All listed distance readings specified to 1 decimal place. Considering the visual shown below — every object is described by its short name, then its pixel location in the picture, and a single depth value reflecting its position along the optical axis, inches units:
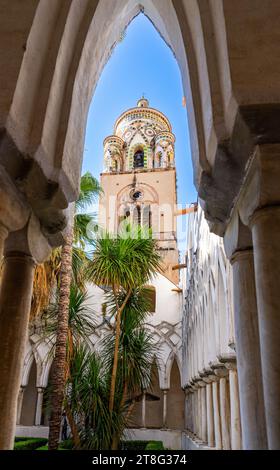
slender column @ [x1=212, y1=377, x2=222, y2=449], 336.8
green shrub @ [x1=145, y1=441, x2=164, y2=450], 460.6
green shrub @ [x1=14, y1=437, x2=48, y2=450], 484.7
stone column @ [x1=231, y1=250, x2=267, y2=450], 98.0
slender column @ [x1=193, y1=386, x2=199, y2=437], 557.1
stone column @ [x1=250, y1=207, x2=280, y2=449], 76.7
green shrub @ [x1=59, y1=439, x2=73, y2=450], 396.4
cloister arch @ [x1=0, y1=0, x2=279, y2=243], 95.1
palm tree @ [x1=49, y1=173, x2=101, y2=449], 275.5
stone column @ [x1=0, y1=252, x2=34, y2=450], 103.8
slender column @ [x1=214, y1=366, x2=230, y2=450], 314.7
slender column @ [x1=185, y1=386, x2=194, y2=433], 638.5
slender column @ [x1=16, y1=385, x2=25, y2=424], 682.3
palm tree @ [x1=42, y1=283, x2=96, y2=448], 325.4
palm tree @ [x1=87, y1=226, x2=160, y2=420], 381.1
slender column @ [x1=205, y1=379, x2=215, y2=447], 400.8
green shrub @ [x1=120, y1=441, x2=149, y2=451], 502.3
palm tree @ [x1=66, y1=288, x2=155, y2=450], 324.8
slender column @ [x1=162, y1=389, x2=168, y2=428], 714.3
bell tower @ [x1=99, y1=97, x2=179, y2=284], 1311.5
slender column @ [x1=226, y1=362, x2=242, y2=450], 246.5
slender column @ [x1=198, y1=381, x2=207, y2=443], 462.6
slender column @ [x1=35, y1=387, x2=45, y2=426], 694.1
